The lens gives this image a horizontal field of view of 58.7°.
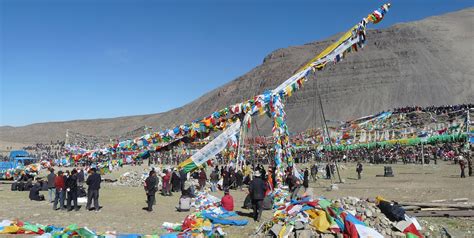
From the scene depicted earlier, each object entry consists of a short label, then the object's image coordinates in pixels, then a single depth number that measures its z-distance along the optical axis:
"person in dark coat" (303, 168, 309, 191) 20.00
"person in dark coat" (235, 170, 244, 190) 22.68
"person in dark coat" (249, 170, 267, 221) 13.47
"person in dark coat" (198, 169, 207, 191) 22.39
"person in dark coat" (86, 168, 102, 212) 15.11
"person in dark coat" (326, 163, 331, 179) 26.77
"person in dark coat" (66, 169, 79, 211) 15.55
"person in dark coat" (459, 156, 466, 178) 27.35
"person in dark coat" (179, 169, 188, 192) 21.59
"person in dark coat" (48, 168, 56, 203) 18.30
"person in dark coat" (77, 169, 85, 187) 18.11
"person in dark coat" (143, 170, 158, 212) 15.80
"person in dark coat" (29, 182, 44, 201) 19.07
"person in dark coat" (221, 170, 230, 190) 22.28
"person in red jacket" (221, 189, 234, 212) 14.77
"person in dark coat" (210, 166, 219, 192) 22.85
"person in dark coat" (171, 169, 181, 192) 22.30
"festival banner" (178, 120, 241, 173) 21.11
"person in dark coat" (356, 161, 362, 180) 29.58
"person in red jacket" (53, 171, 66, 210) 15.79
